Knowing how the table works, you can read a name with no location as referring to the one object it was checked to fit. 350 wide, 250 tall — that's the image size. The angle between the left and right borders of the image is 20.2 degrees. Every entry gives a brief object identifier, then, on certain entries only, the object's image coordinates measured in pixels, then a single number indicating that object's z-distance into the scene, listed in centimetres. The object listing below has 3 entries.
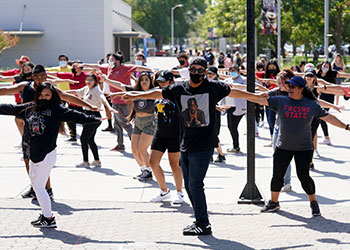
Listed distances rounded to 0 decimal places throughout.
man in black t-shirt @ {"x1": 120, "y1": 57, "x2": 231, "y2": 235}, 1015
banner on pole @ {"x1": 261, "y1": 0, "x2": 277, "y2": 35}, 4865
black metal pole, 1265
